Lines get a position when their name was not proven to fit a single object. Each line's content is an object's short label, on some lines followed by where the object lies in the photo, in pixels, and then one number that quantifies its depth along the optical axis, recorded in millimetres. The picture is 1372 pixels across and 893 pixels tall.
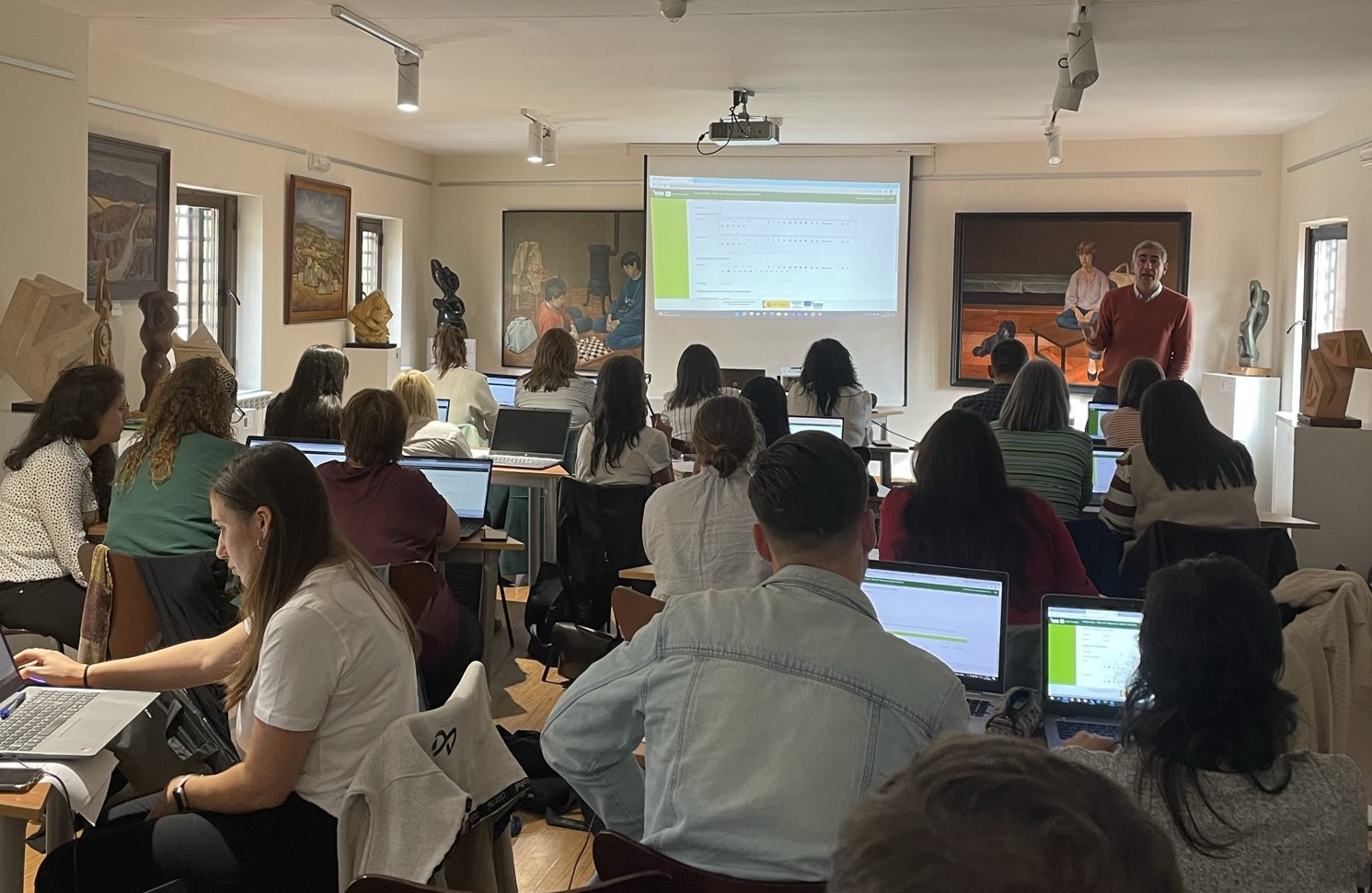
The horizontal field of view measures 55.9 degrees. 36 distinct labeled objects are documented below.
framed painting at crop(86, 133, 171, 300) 6562
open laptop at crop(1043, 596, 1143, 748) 2617
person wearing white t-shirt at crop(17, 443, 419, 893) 2215
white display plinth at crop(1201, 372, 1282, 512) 9141
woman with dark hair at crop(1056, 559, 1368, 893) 1676
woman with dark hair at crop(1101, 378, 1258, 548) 4156
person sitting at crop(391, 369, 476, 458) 5363
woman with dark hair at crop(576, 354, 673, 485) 5355
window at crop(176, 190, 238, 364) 7945
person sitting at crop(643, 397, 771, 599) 3789
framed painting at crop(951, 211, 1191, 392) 10000
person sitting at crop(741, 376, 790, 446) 5828
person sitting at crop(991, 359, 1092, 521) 4621
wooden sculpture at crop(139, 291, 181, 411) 6543
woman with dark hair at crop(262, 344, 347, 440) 5199
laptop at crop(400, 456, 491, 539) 4992
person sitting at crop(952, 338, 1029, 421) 6039
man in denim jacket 1598
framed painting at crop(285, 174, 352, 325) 8797
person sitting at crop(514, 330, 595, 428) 6836
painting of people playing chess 11078
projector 7604
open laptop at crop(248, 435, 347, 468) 4953
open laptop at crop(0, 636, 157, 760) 2221
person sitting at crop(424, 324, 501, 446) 7160
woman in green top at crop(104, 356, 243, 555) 3932
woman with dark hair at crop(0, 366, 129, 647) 4191
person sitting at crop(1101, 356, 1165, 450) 5656
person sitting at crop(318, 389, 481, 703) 4141
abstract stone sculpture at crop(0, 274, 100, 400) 5281
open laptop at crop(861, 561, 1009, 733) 2773
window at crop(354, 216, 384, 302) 10492
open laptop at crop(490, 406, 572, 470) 6539
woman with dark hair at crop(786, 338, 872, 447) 6840
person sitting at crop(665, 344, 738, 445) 6543
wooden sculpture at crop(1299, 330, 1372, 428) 6352
